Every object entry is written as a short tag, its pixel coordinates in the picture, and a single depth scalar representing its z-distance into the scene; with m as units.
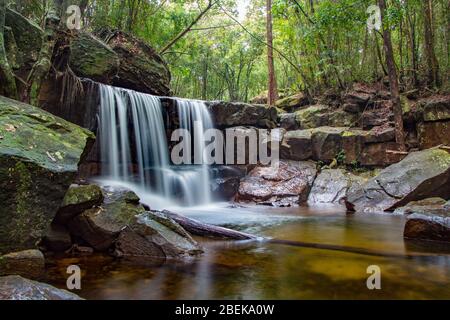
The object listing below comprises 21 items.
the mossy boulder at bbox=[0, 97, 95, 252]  3.35
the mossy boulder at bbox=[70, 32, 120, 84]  8.57
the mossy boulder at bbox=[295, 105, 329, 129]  12.31
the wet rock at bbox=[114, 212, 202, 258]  4.02
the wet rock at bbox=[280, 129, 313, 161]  11.35
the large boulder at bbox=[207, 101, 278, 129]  11.49
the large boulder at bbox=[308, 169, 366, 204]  9.70
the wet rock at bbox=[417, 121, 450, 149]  9.52
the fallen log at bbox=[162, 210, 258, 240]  5.01
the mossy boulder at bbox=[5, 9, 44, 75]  5.95
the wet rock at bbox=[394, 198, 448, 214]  6.72
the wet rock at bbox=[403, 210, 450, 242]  4.77
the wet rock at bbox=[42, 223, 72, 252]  4.03
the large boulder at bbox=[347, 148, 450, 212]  7.60
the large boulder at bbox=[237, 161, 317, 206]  9.85
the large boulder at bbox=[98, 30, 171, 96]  10.43
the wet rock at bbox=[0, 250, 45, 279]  3.23
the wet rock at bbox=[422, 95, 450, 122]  9.47
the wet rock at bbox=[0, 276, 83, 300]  2.19
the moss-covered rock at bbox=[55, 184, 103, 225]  4.14
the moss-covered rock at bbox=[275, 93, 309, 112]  14.44
